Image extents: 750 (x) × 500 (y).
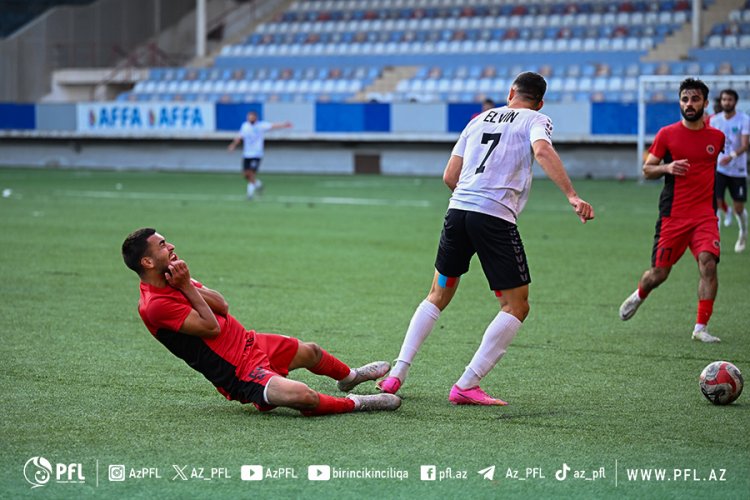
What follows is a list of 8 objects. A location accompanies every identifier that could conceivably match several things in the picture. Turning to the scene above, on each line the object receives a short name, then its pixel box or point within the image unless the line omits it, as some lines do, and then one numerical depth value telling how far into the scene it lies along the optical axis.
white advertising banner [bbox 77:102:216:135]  73.37
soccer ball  12.91
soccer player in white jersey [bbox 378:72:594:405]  13.07
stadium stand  66.44
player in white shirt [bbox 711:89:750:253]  32.28
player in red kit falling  12.08
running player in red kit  18.22
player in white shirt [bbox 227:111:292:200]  50.31
